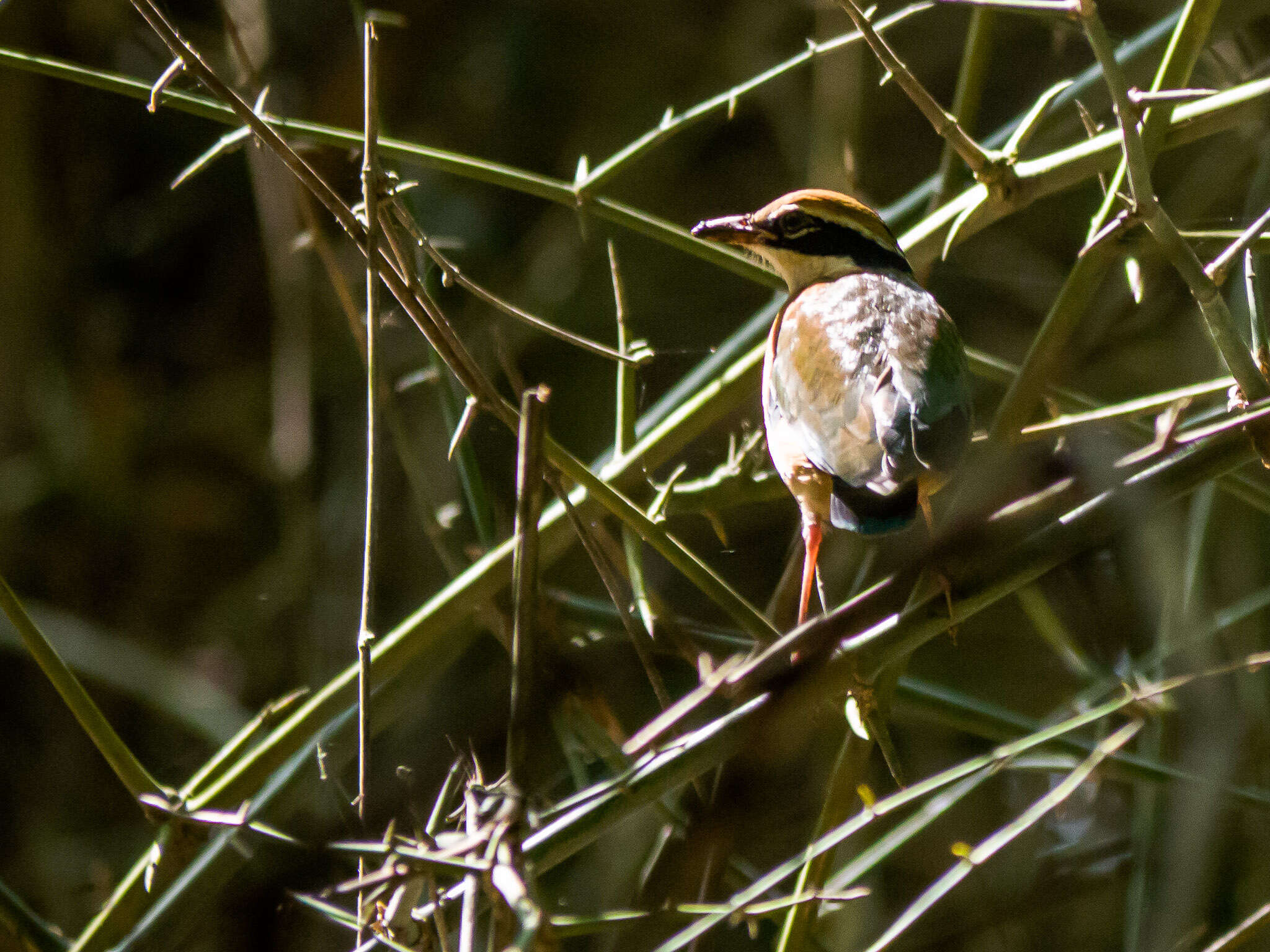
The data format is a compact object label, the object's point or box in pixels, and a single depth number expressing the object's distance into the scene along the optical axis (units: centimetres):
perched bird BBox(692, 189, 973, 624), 537
